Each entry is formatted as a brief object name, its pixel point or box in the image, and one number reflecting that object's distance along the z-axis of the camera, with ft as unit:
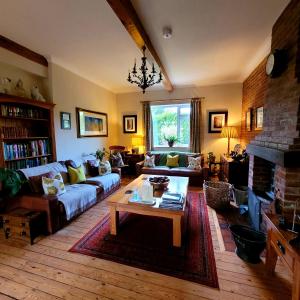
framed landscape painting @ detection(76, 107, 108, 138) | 13.66
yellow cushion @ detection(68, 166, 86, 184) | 10.78
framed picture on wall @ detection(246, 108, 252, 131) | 12.60
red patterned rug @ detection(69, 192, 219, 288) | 5.69
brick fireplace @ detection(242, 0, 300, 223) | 5.49
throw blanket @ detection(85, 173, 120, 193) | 11.07
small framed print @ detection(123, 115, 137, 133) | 18.92
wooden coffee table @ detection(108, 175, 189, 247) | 6.72
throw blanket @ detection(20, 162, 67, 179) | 8.61
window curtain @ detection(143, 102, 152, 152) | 18.04
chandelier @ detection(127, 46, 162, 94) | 8.59
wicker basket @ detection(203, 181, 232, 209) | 9.73
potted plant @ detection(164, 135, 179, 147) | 17.78
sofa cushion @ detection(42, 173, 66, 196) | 8.04
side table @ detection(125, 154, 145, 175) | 17.57
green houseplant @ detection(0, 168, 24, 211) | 7.81
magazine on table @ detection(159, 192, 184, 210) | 6.98
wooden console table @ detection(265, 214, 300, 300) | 4.09
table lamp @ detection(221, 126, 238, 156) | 15.05
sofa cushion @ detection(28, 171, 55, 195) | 8.20
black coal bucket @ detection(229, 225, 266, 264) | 5.88
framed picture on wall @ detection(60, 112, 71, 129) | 11.90
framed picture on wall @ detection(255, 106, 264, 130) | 10.62
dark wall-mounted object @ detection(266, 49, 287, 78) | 6.49
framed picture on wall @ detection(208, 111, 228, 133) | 16.33
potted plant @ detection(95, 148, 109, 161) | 15.41
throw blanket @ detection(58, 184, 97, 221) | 8.22
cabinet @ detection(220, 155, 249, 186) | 11.63
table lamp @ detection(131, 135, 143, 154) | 17.87
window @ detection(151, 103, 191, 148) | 17.78
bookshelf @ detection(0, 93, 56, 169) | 8.93
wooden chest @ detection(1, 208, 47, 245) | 6.95
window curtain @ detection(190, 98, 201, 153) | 16.65
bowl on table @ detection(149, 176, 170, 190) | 9.01
